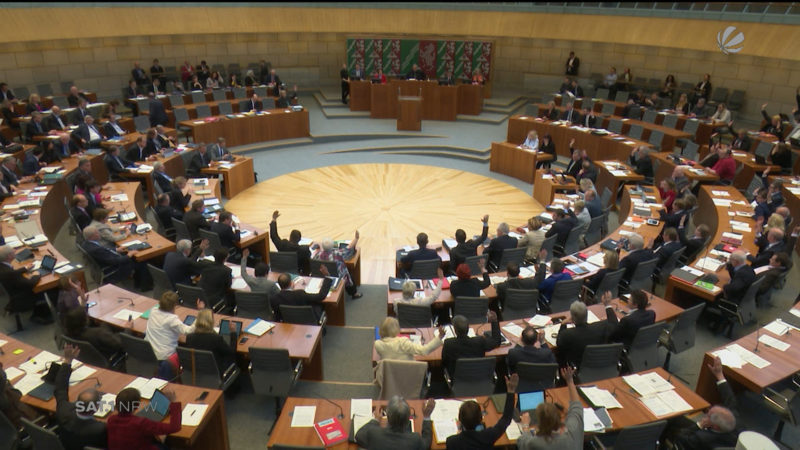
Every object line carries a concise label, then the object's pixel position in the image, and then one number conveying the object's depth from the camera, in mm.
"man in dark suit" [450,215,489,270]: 8862
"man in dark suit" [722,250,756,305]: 7541
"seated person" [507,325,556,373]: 5883
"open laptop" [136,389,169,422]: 5066
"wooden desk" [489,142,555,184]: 14867
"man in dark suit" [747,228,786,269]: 8242
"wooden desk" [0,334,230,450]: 5348
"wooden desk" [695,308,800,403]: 5969
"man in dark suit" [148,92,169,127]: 15750
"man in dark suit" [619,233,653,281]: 8383
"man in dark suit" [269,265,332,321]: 7195
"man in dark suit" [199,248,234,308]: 7688
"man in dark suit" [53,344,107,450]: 4676
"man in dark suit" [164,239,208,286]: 7949
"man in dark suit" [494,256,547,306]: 7590
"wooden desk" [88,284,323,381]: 6426
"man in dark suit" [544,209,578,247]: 9938
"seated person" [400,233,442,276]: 8781
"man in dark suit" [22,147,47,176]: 11762
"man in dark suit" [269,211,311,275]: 8992
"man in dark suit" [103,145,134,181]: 12125
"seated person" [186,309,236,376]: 5973
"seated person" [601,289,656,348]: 6605
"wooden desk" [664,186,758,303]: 8031
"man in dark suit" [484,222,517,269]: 9250
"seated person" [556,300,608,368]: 6305
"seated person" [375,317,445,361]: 5875
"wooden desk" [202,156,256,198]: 13316
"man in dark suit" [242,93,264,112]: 17766
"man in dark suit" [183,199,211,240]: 9773
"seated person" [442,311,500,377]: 6055
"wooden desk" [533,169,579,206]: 12750
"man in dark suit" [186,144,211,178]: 13156
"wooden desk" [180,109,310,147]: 16312
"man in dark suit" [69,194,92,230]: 9508
